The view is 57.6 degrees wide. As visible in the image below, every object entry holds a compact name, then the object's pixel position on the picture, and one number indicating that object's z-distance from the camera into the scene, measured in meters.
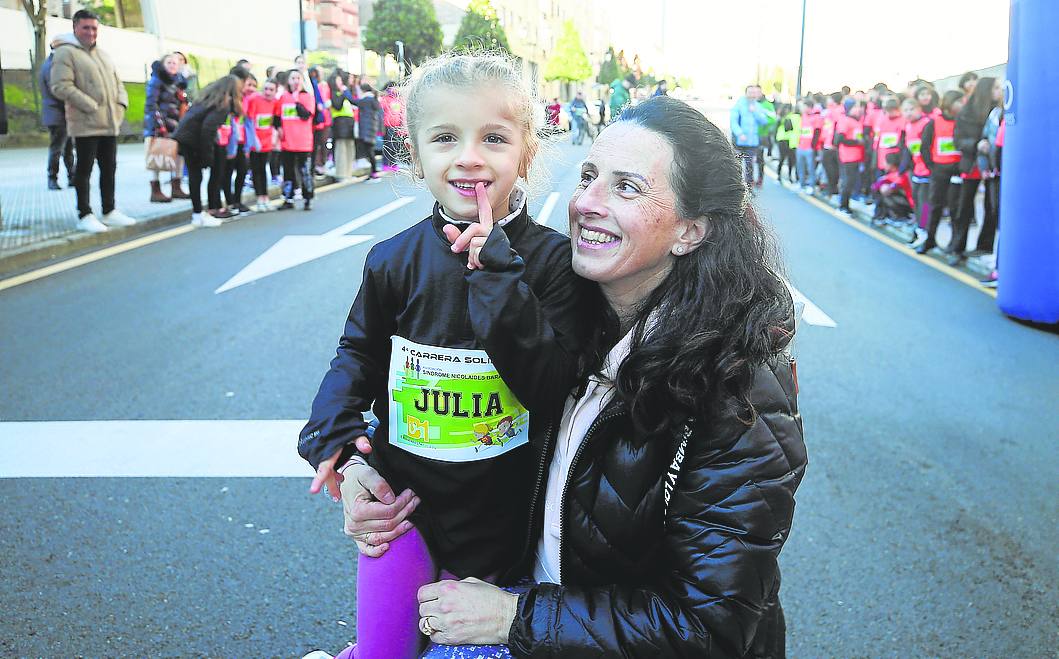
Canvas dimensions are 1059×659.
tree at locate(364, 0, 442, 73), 54.03
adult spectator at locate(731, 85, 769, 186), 16.36
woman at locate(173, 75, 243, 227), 11.19
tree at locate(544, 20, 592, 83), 92.81
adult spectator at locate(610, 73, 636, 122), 19.57
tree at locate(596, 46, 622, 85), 86.50
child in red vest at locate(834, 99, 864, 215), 15.10
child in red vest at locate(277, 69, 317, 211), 13.23
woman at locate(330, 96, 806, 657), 1.57
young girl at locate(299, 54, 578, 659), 1.87
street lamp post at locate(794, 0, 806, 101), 29.84
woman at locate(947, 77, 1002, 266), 9.55
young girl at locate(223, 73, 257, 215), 12.52
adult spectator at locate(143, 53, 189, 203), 11.78
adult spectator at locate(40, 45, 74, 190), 13.41
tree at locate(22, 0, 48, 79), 20.11
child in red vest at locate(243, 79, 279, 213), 13.07
